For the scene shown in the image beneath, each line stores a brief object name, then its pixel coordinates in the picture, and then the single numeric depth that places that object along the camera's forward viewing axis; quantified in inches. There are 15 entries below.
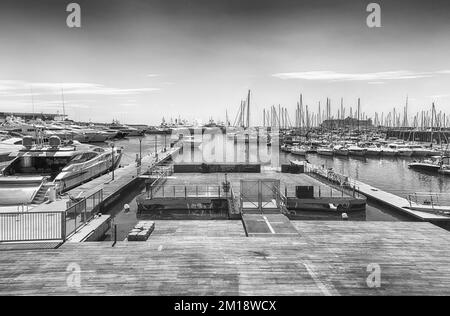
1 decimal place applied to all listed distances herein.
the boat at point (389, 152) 3184.1
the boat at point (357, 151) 3216.0
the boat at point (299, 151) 3310.8
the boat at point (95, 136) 4453.7
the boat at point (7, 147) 1892.3
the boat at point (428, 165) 2247.4
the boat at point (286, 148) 3706.2
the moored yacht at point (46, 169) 949.8
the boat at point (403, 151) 3189.0
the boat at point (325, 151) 3236.5
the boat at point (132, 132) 6914.4
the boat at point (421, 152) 3242.4
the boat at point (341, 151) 3191.4
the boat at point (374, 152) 3248.5
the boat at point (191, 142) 4197.8
